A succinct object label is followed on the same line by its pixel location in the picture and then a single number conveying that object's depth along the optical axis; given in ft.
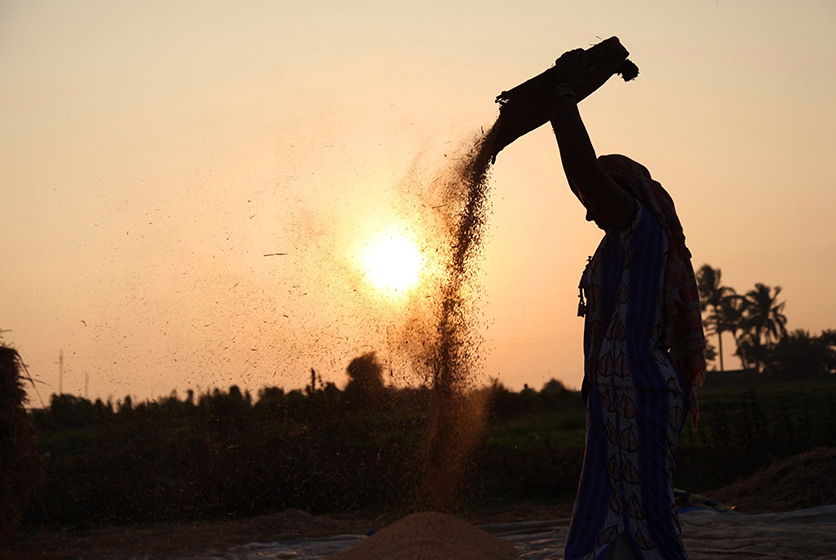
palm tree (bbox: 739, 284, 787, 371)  233.96
